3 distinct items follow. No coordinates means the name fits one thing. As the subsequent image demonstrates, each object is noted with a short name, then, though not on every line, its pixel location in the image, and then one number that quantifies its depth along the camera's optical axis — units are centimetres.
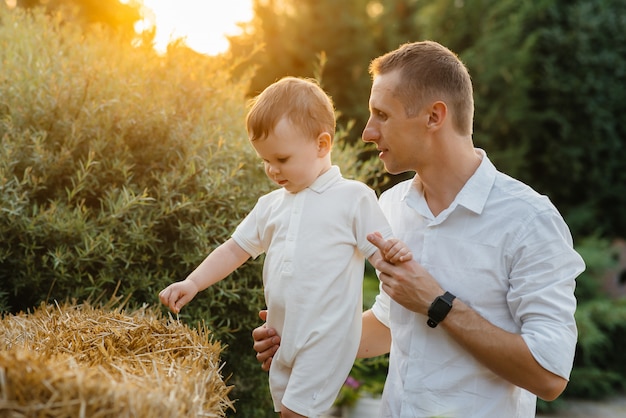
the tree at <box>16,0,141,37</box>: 530
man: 212
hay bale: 137
